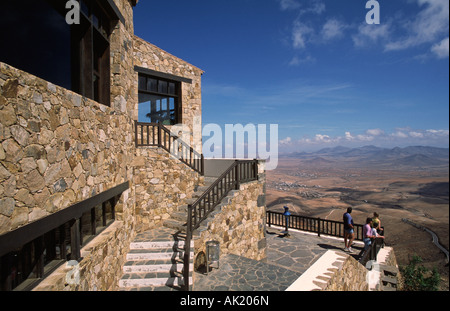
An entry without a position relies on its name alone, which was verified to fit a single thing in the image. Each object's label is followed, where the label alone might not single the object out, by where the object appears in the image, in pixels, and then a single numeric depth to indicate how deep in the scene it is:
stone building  2.99
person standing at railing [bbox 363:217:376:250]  10.66
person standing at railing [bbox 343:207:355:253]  10.86
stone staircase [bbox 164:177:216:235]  8.91
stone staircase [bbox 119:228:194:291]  6.57
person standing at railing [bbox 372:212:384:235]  11.40
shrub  15.46
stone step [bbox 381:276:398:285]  11.84
